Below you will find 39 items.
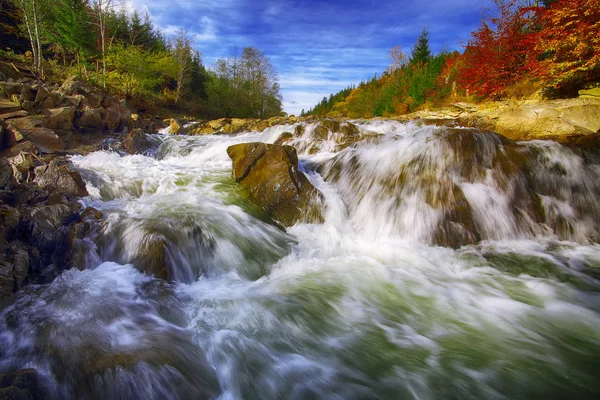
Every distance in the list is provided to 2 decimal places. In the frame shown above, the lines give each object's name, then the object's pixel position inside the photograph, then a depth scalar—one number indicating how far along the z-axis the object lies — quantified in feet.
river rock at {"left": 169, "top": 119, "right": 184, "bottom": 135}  60.49
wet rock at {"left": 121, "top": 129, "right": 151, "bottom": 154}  36.46
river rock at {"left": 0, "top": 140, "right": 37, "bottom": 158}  24.16
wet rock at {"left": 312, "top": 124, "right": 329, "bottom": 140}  33.45
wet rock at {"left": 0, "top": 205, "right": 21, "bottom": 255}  12.24
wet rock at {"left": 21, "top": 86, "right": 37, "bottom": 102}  34.98
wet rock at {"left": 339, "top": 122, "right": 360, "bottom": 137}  34.18
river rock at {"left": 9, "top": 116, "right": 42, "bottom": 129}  29.25
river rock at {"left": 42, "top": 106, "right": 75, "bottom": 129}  34.90
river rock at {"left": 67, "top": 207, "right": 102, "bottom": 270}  13.60
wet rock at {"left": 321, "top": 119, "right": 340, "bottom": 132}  34.17
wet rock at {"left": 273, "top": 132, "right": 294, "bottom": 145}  35.14
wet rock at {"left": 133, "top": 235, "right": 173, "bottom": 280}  13.28
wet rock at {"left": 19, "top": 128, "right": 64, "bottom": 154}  28.07
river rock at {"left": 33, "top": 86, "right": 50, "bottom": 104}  35.91
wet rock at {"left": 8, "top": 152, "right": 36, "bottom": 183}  18.93
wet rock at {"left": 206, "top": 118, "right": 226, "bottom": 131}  64.20
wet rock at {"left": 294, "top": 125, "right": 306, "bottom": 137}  34.81
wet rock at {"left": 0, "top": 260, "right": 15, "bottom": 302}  10.71
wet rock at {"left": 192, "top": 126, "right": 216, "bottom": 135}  61.52
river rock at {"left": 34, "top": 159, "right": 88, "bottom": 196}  19.03
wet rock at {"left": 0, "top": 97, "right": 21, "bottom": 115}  31.24
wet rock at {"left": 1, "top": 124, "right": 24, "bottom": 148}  25.11
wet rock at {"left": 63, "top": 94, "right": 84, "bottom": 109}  40.00
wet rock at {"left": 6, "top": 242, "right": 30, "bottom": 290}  11.42
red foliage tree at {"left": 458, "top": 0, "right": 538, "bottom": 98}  44.57
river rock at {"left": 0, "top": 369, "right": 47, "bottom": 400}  6.23
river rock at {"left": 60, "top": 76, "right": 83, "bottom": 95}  44.72
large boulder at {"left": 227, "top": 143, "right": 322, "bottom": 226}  20.40
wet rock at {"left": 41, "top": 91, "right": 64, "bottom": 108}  36.76
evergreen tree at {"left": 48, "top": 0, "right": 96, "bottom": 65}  67.87
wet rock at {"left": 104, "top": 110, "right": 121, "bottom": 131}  44.29
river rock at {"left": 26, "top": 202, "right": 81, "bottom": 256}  13.74
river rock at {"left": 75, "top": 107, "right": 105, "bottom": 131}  39.90
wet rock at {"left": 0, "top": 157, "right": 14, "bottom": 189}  16.97
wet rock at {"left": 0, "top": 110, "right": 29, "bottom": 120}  30.22
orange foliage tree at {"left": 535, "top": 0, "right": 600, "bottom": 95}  31.24
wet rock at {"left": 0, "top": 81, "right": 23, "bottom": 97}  34.73
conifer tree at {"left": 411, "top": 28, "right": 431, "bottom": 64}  115.55
